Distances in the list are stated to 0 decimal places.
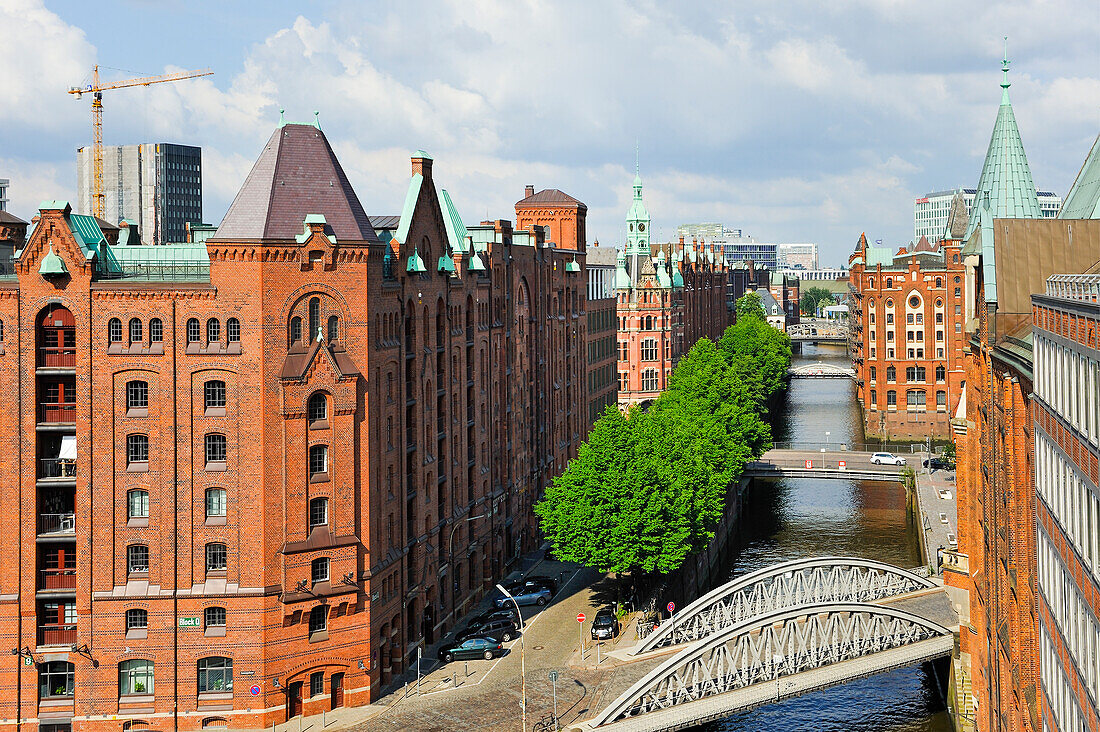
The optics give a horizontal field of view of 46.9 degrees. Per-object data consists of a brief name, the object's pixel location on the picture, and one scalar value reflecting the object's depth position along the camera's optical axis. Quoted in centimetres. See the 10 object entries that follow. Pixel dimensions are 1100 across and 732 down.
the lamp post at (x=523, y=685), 6545
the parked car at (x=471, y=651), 7531
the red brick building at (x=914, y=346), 17450
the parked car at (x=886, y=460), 14025
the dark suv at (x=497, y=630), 7981
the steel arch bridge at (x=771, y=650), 6481
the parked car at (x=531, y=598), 8756
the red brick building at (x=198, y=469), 6475
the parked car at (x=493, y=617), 8106
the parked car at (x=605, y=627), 7906
